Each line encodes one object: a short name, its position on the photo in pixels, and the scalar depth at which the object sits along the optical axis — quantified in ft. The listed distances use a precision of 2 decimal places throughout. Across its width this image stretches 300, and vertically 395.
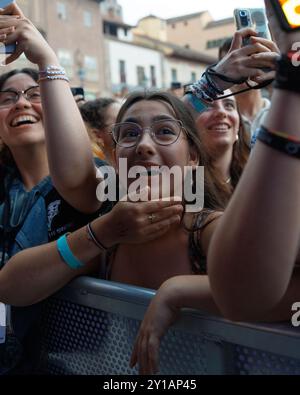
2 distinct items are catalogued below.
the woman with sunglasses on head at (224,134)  7.32
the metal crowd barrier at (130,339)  2.90
